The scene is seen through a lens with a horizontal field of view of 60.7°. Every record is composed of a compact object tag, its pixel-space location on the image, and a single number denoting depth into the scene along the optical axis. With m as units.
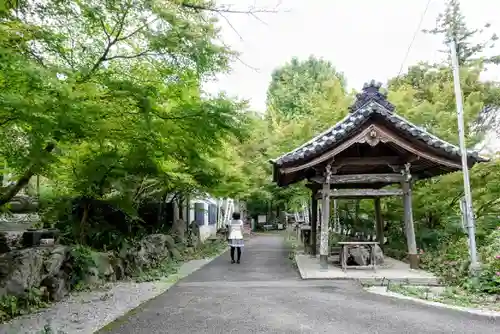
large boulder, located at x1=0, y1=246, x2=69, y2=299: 6.27
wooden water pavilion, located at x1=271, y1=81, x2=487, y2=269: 9.56
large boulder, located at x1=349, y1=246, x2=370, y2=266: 10.41
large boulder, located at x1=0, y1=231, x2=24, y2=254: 9.35
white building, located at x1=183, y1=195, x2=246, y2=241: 22.11
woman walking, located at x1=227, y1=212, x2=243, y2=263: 13.27
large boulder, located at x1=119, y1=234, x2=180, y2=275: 10.41
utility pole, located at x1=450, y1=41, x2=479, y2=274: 7.64
